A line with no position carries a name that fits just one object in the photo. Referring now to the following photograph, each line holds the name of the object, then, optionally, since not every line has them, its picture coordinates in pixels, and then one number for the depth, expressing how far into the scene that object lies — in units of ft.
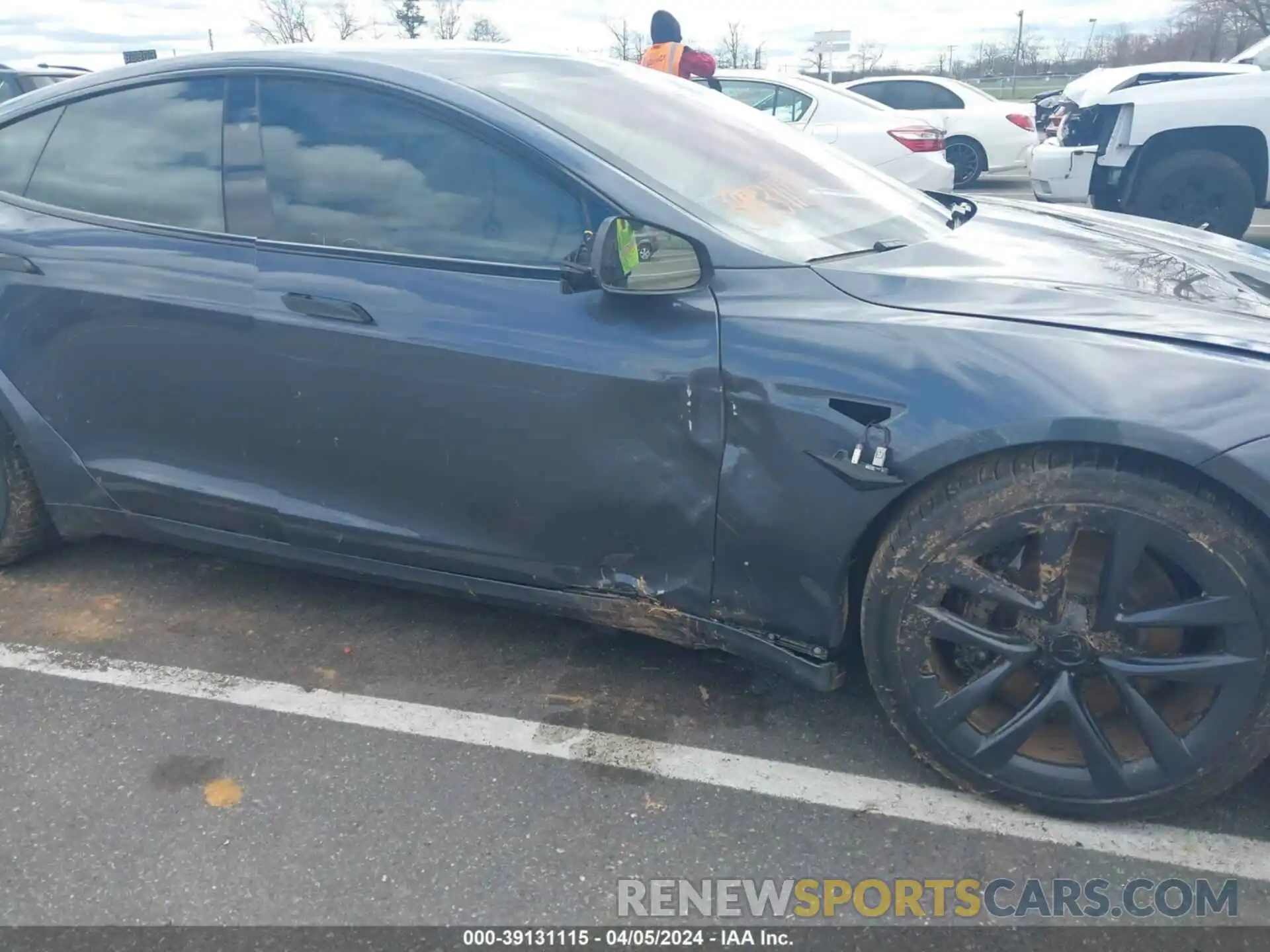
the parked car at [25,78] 31.99
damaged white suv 22.20
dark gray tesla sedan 6.63
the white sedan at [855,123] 30.12
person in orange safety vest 20.75
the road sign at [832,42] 86.33
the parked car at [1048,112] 29.58
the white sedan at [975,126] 40.29
